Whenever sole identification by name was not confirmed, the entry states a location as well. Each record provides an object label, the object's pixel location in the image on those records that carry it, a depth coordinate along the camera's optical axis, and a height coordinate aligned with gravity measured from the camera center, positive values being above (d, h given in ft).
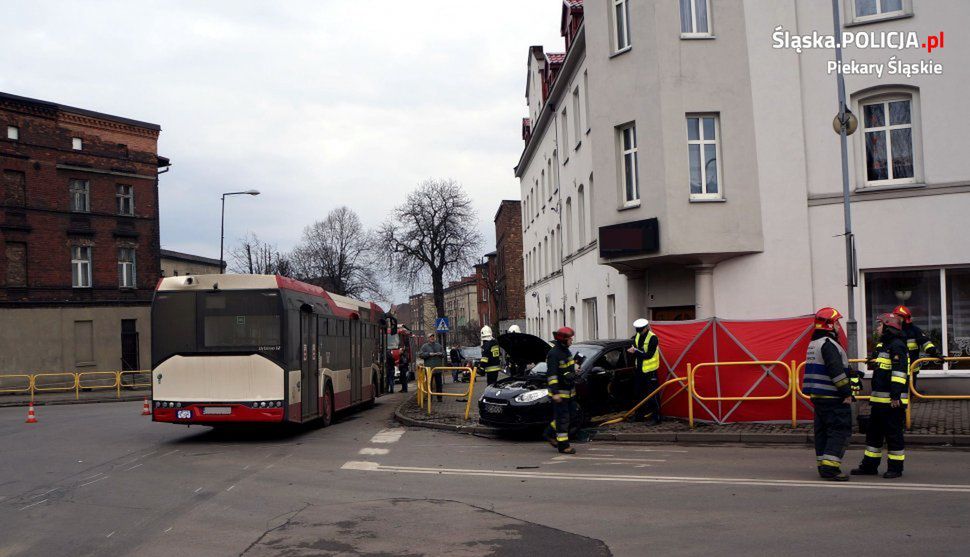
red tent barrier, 46.96 -2.70
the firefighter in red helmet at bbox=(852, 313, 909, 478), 31.78 -3.53
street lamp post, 120.67 +13.14
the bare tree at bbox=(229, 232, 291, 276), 207.34 +16.22
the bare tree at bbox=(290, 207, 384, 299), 238.07 +19.03
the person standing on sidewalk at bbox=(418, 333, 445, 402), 74.69 -2.91
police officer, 48.39 -2.61
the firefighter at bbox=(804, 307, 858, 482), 31.73 -3.17
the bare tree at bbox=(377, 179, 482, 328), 220.02 +21.98
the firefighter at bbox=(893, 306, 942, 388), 45.83 -2.11
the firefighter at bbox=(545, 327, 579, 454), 41.65 -3.21
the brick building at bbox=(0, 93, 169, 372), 136.26 +16.63
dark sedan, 47.37 -4.25
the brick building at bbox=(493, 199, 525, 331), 260.62 +15.89
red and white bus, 48.98 -1.25
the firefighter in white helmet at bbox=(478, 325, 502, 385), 61.93 -2.71
